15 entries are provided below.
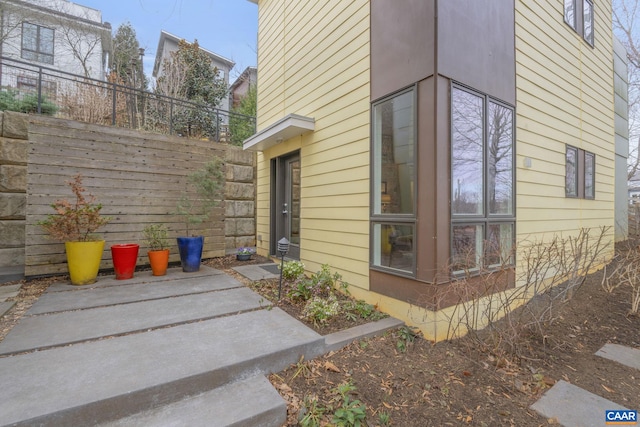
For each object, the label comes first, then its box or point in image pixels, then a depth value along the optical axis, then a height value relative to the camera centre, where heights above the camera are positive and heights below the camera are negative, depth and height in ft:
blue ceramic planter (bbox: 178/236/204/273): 15.92 -2.32
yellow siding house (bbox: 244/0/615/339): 9.67 +3.36
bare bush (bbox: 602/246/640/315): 12.16 -2.90
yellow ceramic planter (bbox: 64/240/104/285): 13.07 -2.34
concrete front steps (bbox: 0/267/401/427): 5.56 -3.67
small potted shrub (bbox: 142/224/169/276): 15.08 -2.03
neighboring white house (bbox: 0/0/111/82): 33.52 +22.48
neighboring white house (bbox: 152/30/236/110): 46.60 +26.10
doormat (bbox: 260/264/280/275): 16.20 -3.46
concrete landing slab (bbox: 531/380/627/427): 6.34 -4.65
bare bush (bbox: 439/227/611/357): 8.73 -3.55
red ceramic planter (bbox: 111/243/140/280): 14.21 -2.50
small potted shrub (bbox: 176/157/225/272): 16.02 +0.46
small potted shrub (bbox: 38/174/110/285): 12.96 -1.02
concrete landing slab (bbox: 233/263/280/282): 14.92 -3.47
